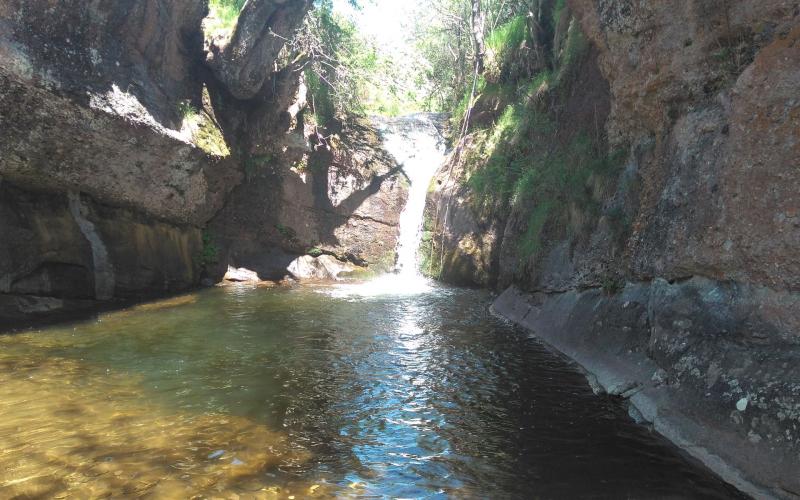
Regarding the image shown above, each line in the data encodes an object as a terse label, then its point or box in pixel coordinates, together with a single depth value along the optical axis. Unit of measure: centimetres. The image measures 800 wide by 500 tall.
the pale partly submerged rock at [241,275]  1335
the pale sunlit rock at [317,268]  1450
